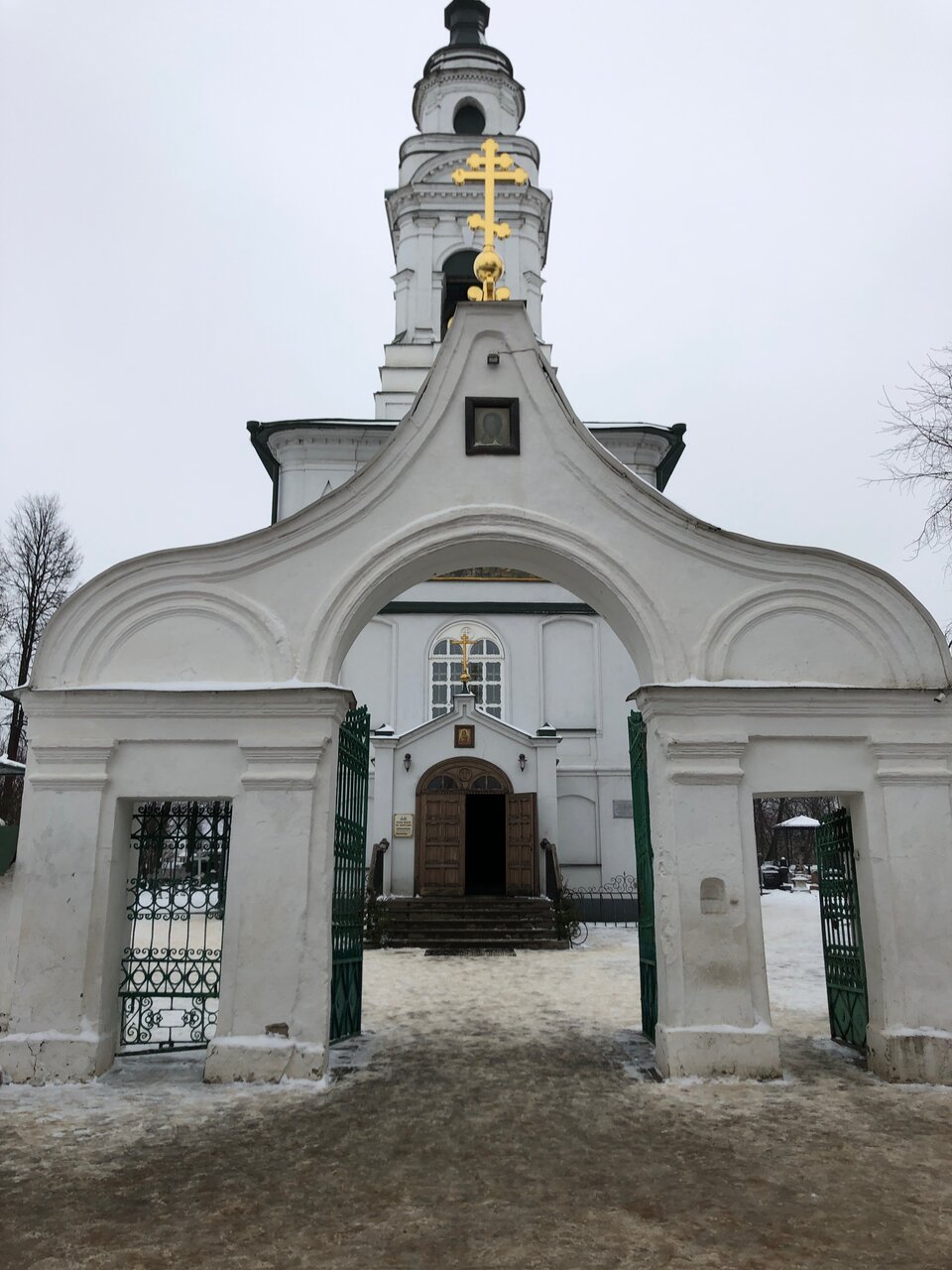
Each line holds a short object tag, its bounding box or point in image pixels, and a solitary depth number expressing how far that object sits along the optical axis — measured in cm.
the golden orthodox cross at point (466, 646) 1950
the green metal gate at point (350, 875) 848
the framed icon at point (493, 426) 862
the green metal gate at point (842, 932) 816
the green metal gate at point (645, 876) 848
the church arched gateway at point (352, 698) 737
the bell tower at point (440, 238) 2327
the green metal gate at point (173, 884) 788
